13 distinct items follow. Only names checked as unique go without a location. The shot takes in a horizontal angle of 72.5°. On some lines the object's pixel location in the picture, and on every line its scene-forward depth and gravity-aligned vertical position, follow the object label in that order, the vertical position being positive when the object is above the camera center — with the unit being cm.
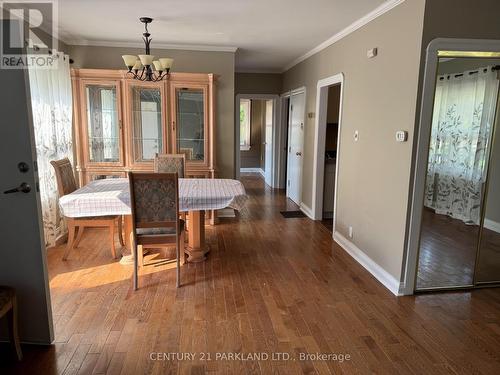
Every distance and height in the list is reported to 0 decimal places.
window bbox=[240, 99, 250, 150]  960 +17
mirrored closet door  308 -44
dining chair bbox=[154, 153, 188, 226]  419 -41
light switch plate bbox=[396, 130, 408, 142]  278 -1
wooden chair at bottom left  194 -107
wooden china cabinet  447 +10
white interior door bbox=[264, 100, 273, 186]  771 -27
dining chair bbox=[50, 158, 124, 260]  344 -94
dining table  315 -67
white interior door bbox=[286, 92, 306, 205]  578 -25
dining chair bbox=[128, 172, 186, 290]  281 -67
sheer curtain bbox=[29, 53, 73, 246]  353 +1
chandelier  328 +65
